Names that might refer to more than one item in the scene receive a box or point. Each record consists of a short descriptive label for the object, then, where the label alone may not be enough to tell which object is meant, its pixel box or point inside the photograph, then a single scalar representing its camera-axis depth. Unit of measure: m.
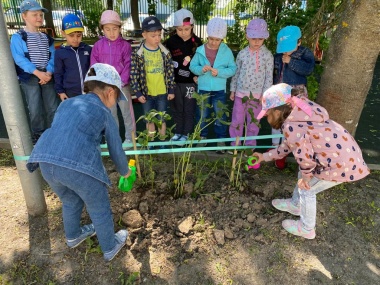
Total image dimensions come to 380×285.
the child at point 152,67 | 3.70
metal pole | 2.46
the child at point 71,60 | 3.66
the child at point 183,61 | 3.85
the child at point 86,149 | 2.02
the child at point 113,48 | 3.70
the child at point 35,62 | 3.68
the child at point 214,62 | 3.66
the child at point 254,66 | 3.58
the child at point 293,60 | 3.42
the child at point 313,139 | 2.39
